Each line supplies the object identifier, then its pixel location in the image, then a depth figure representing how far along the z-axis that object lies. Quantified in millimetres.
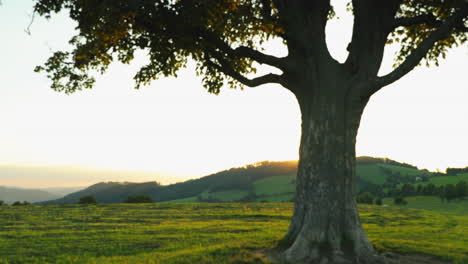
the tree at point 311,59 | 12320
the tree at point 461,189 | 87500
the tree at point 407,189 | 103362
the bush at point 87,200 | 47950
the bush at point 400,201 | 89212
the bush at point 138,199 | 53391
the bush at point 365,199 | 88788
